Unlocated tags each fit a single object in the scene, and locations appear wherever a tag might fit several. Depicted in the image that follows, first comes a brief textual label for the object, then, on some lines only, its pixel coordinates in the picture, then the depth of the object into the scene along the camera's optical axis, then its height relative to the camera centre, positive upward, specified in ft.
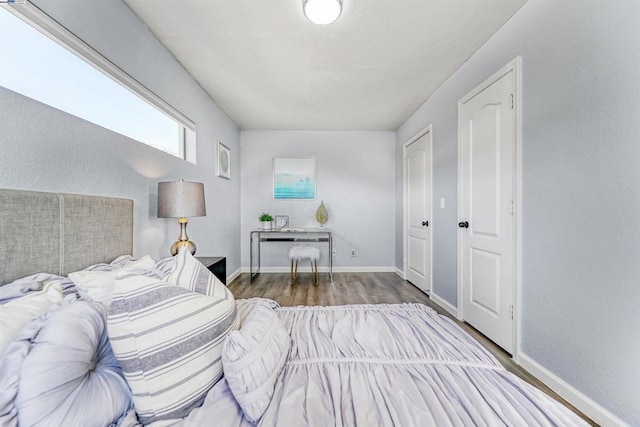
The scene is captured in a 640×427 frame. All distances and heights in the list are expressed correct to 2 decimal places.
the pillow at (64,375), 1.69 -1.22
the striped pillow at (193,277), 2.90 -0.78
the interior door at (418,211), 9.83 +0.15
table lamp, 5.55 +0.33
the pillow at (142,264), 3.71 -0.80
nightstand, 6.47 -1.43
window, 3.35 +2.36
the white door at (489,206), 5.70 +0.22
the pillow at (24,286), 2.49 -0.80
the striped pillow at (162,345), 2.04 -1.17
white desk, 12.10 -1.19
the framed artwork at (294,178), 13.39 +1.98
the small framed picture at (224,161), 10.40 +2.36
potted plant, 12.61 -0.32
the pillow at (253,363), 2.13 -1.46
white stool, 11.05 -1.81
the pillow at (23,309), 1.97 -0.88
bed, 1.87 -1.43
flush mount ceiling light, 5.00 +4.29
